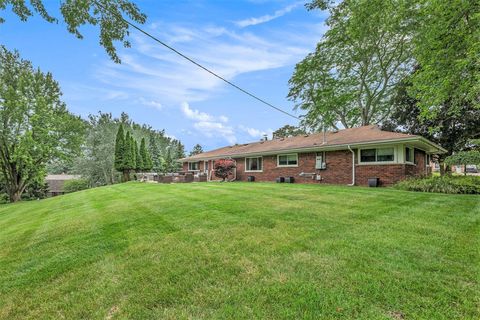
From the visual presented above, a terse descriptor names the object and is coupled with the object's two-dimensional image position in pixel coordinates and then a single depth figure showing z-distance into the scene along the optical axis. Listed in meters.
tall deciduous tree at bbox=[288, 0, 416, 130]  18.83
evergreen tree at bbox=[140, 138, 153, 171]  29.17
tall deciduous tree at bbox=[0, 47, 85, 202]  20.70
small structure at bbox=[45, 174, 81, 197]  39.38
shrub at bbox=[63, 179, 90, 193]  33.09
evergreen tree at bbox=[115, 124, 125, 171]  25.73
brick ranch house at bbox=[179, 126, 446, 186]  12.12
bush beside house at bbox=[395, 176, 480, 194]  9.45
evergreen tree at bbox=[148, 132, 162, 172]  39.78
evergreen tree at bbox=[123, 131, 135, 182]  25.95
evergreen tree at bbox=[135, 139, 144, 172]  28.05
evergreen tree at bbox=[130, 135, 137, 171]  26.55
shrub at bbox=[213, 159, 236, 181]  18.81
